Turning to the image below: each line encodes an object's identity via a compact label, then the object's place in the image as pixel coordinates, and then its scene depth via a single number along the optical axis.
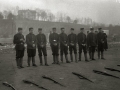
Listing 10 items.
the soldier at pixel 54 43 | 10.81
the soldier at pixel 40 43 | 10.34
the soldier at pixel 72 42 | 11.29
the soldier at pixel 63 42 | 11.15
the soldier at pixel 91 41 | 11.97
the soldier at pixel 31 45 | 10.02
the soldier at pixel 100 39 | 12.36
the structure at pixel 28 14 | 92.12
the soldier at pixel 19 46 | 9.73
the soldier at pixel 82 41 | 11.55
